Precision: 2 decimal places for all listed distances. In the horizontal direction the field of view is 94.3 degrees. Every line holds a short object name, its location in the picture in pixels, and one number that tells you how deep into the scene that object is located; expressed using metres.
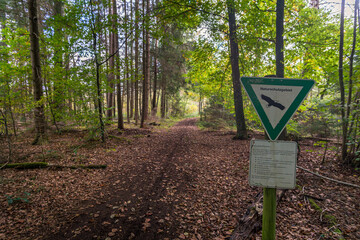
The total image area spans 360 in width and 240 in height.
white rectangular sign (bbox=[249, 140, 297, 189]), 1.64
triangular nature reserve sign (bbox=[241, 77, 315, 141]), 1.70
